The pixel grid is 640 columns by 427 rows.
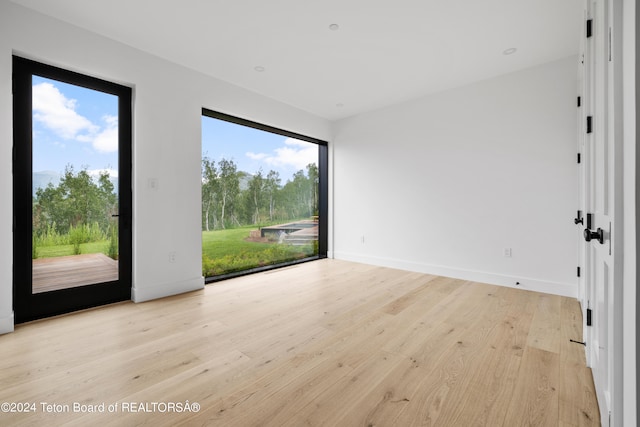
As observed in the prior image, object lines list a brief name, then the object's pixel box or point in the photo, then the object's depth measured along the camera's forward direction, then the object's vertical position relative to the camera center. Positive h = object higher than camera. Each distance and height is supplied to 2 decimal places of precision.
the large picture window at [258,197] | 3.95 +0.24
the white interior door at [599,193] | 0.99 +0.08
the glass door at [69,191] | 2.48 +0.20
